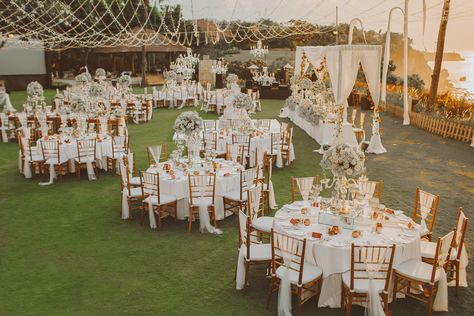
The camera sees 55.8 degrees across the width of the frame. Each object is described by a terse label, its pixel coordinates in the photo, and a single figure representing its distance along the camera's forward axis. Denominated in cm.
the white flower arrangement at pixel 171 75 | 2200
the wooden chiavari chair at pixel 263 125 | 1255
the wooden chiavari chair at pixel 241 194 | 784
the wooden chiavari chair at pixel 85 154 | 1034
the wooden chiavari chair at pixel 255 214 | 650
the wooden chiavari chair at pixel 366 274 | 488
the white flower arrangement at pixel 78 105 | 1159
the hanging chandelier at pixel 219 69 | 2661
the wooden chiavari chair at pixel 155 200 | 756
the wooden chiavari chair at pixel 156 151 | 925
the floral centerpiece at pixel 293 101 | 1738
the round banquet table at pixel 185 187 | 781
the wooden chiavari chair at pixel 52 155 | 1020
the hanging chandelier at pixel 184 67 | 2463
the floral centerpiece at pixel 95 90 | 1402
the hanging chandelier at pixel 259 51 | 2402
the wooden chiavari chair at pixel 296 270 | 502
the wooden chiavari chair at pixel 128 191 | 799
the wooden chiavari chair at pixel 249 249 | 556
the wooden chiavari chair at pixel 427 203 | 620
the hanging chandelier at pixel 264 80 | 2516
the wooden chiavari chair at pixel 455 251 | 548
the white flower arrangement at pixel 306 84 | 1627
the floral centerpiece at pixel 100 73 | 1974
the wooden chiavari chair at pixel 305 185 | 710
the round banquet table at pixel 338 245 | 518
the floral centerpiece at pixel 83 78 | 1713
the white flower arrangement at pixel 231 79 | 2083
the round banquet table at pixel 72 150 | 1038
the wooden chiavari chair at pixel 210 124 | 1353
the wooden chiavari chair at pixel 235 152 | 1028
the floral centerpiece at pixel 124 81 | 1909
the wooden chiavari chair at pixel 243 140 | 1116
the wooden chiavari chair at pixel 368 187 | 687
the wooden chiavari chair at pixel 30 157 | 1038
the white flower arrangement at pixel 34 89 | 1491
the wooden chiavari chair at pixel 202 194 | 753
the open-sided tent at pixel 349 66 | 1093
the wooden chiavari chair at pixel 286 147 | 1141
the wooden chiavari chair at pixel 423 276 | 502
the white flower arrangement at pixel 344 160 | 569
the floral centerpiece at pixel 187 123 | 842
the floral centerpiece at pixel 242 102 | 1214
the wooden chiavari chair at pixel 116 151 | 1083
